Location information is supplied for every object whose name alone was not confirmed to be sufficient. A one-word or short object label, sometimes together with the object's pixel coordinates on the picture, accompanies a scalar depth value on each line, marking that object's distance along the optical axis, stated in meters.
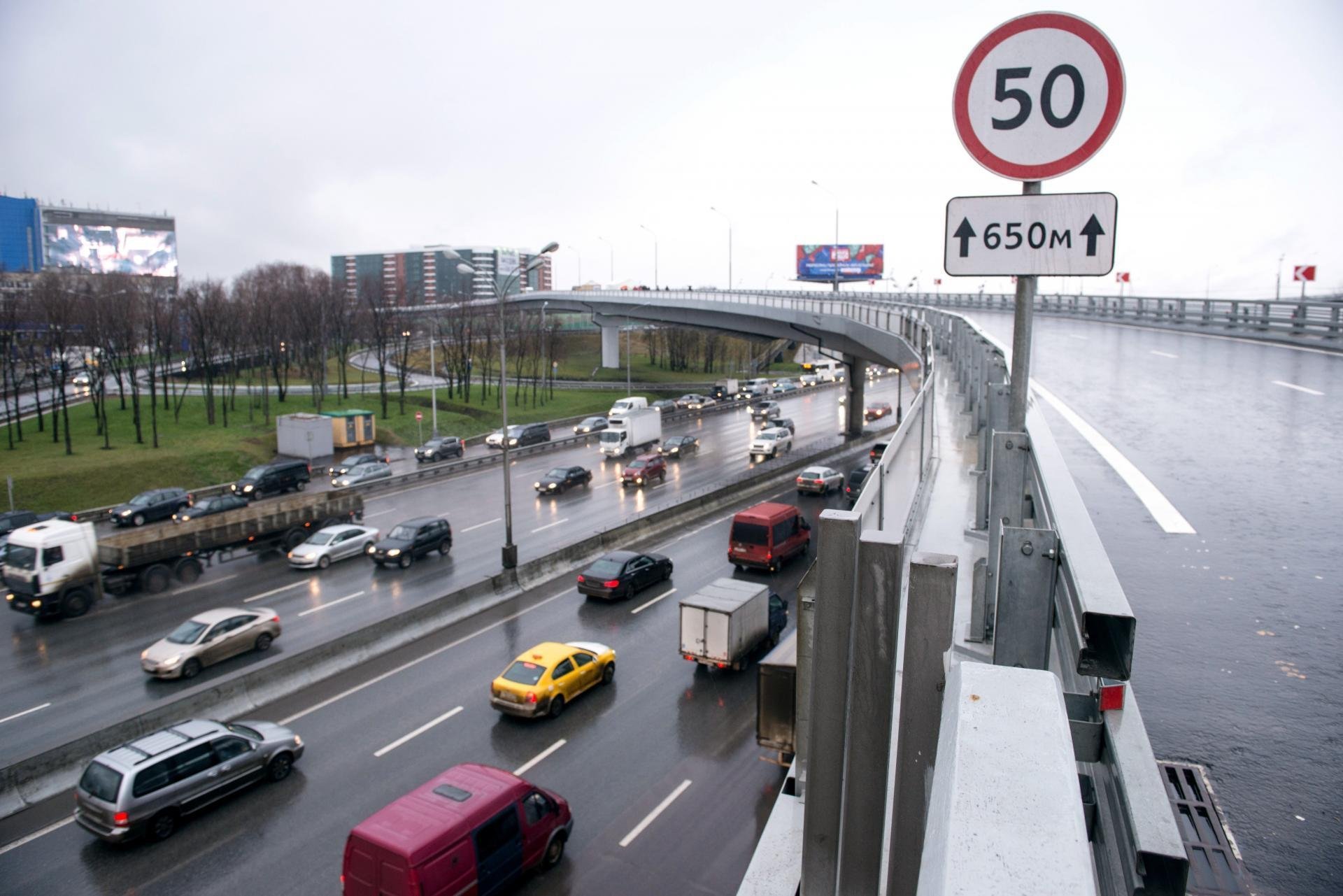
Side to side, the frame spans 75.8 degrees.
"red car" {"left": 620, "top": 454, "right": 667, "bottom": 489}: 41.12
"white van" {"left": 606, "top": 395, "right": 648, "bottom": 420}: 59.81
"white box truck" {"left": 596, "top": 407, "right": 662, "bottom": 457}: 49.44
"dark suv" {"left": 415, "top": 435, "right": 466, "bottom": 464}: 47.09
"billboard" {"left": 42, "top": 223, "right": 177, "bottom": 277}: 138.62
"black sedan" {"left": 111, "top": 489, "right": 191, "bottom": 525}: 33.38
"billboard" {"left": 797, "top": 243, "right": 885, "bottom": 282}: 126.69
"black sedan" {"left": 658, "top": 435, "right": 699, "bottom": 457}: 49.12
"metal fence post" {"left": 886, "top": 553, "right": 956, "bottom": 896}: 3.32
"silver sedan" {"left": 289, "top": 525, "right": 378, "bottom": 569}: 27.81
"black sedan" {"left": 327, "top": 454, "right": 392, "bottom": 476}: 42.44
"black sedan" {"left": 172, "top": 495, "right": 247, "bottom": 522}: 32.66
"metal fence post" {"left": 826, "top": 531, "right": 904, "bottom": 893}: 3.78
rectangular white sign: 5.41
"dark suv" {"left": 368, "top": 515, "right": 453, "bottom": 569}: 27.94
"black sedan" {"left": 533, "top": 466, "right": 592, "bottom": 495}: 39.28
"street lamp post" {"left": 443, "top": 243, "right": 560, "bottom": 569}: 25.80
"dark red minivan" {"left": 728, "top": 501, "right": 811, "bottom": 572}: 27.64
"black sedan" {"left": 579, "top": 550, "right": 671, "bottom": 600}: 24.97
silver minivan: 13.27
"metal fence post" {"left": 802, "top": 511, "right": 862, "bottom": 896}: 3.88
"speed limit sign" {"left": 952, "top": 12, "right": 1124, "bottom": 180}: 5.57
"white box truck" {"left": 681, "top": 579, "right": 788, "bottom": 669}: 19.58
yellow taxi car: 17.48
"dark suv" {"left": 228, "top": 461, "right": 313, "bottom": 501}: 38.19
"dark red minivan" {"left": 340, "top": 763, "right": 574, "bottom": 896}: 11.03
